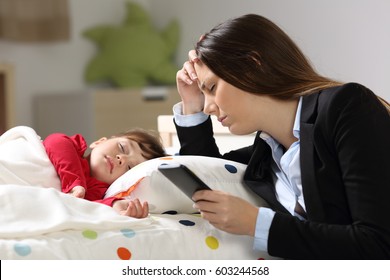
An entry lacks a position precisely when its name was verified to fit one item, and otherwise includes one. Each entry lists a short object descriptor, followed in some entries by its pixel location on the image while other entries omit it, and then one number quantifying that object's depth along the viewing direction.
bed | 2.44
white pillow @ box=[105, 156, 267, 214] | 2.69
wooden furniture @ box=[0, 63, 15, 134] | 4.57
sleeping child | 2.81
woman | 2.42
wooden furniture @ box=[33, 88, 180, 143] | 4.92
